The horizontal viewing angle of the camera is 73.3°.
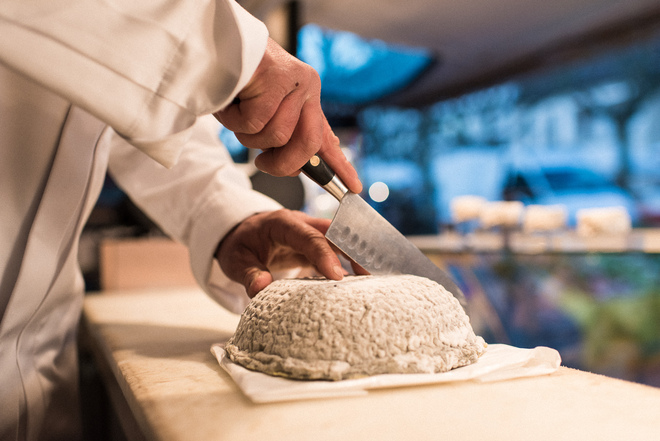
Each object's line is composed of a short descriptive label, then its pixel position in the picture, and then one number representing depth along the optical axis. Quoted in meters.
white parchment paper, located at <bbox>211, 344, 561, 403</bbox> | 0.46
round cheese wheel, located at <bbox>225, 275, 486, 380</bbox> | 0.52
